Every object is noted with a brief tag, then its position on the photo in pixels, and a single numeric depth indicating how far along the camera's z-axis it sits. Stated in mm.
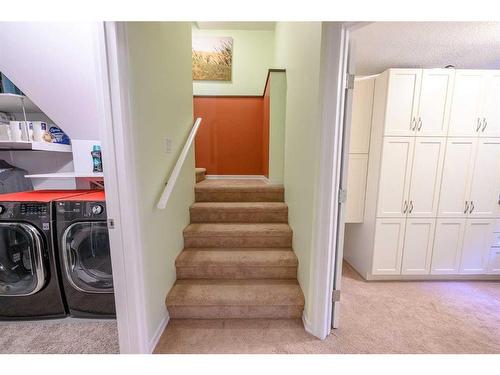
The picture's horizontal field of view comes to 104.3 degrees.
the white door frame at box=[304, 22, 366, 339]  1121
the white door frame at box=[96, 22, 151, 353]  945
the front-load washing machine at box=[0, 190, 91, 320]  1433
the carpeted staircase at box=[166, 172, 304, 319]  1503
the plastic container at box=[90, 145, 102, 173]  1832
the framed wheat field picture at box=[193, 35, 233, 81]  3414
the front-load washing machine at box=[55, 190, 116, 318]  1440
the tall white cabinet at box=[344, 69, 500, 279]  1899
